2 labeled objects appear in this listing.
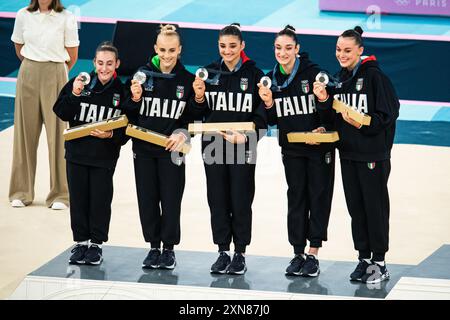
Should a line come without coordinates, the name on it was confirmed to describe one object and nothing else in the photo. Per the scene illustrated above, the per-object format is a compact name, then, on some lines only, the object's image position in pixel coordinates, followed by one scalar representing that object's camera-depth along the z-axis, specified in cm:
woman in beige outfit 1878
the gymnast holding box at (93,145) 1470
